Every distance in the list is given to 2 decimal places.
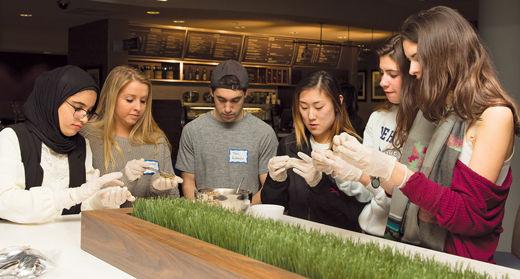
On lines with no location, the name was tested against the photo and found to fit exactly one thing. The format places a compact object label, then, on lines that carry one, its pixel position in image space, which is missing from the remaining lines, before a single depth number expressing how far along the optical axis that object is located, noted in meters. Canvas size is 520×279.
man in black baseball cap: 2.56
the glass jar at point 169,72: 7.30
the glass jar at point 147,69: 7.11
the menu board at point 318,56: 8.59
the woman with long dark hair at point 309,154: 2.11
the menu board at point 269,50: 7.98
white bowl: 1.57
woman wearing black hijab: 1.70
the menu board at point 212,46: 7.39
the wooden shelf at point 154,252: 0.99
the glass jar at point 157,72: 7.25
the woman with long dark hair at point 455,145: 1.42
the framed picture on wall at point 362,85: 10.20
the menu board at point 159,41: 6.90
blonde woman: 2.32
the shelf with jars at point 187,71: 7.20
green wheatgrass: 0.92
